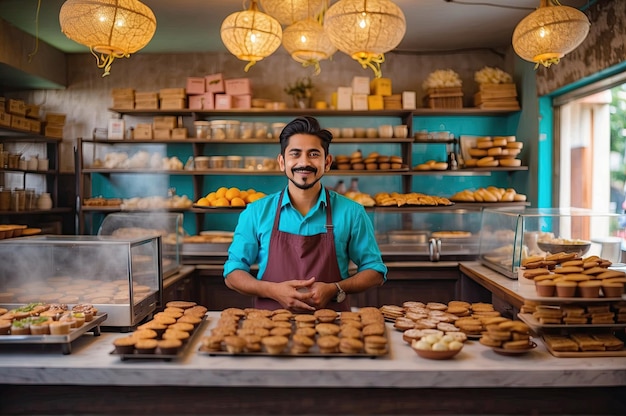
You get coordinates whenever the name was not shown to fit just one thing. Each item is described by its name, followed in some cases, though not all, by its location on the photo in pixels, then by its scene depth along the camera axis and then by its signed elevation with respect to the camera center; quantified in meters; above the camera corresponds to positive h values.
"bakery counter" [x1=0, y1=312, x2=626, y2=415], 1.80 -0.63
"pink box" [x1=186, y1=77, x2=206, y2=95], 6.11 +1.24
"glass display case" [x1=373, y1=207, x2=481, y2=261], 4.92 -0.34
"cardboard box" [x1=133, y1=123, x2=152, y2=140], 6.07 +0.73
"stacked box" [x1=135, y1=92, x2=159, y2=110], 6.07 +1.09
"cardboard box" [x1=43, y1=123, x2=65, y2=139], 6.34 +0.79
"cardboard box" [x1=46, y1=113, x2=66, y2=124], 6.36 +0.93
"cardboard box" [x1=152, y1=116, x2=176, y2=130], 6.13 +0.85
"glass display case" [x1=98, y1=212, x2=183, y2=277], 4.27 -0.24
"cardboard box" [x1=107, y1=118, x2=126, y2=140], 6.12 +0.76
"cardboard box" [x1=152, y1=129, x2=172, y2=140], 6.11 +0.71
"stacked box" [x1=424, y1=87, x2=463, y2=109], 6.08 +1.12
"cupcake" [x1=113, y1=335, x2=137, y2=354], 1.86 -0.51
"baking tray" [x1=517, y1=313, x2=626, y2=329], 2.02 -0.49
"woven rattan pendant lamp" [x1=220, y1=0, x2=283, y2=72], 3.43 +1.05
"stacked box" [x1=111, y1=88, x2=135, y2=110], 6.10 +1.13
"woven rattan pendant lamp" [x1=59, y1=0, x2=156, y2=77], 2.76 +0.91
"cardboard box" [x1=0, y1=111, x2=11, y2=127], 5.37 +0.79
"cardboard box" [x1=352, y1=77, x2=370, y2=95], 6.00 +1.24
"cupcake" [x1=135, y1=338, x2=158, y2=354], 1.87 -0.52
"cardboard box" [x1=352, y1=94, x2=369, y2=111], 6.00 +1.05
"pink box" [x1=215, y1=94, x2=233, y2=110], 6.00 +1.06
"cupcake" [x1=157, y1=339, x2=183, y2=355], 1.87 -0.52
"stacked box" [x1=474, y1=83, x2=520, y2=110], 6.03 +1.12
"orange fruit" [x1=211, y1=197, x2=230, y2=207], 5.38 -0.05
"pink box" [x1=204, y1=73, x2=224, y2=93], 6.05 +1.28
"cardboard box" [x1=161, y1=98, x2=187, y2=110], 6.05 +1.05
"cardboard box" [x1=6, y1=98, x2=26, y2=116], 5.62 +0.95
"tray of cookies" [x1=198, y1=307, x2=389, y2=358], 1.90 -0.51
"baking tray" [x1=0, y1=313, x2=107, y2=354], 1.96 -0.51
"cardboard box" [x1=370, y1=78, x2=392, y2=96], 6.02 +1.23
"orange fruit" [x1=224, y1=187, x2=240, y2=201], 5.44 +0.03
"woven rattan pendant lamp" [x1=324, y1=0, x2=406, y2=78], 3.00 +0.97
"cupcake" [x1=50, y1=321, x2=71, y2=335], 1.99 -0.48
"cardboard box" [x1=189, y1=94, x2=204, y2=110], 6.07 +1.07
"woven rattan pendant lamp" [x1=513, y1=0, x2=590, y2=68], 3.25 +1.00
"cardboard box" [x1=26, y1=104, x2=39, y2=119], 6.03 +0.98
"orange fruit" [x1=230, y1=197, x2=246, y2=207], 5.35 -0.05
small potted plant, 6.11 +1.17
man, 2.67 -0.20
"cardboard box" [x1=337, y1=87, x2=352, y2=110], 6.03 +1.11
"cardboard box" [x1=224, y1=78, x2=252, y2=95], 6.06 +1.24
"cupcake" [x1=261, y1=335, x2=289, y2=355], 1.89 -0.52
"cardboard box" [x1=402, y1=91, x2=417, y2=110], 6.01 +1.06
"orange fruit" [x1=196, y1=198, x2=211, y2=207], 5.45 -0.05
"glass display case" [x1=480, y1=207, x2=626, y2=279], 3.56 -0.26
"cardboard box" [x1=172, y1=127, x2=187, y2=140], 6.10 +0.72
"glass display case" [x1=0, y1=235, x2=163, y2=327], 2.54 -0.35
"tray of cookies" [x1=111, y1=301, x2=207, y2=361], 1.88 -0.51
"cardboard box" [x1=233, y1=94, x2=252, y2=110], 6.06 +1.07
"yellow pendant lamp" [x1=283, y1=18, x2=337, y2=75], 3.66 +1.07
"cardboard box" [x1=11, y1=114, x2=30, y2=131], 5.65 +0.80
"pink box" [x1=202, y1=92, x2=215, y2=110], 6.04 +1.07
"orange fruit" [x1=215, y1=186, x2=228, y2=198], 5.50 +0.04
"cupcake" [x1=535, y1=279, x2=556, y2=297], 2.04 -0.35
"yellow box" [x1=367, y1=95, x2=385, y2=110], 6.00 +1.05
